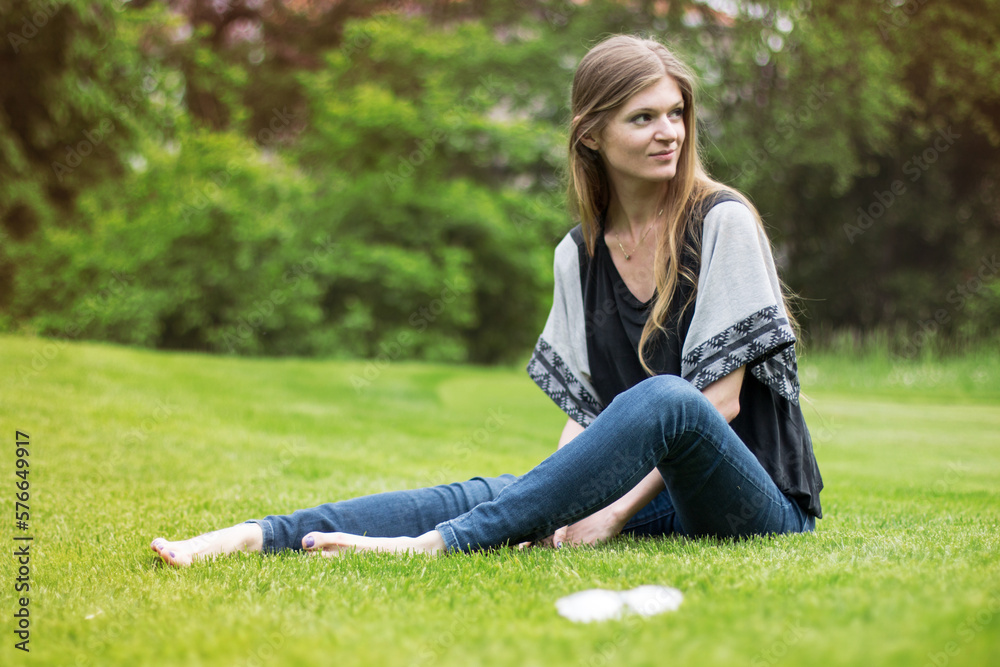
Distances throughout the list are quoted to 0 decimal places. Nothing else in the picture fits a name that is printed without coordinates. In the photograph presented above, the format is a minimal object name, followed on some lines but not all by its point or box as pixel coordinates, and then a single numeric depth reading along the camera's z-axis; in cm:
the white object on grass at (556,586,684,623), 158
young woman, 210
